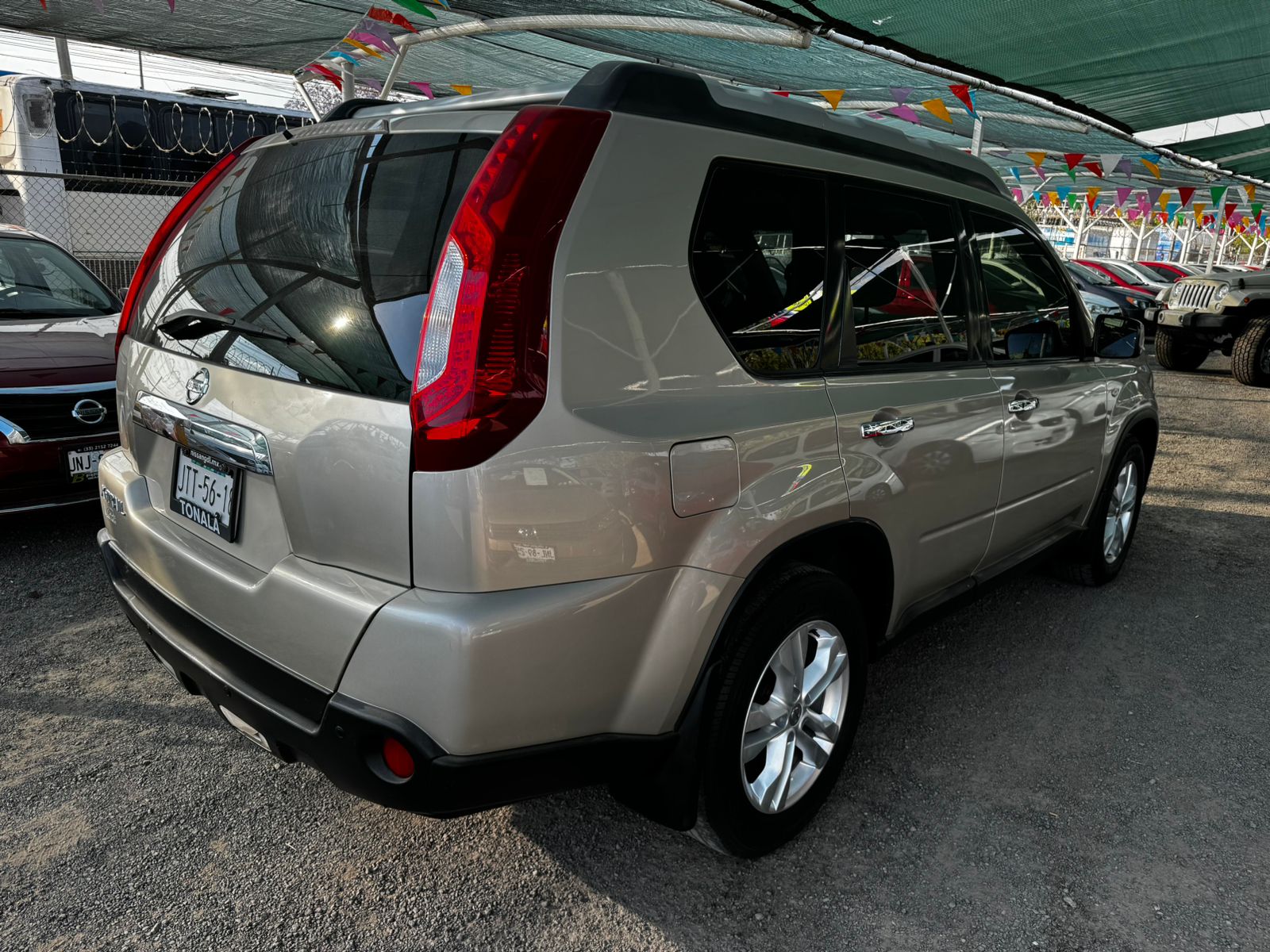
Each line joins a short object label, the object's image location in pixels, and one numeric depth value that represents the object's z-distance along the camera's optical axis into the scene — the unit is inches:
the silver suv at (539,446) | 68.2
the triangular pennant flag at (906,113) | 412.4
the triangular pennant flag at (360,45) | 384.0
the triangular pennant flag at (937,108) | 350.6
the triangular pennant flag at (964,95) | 339.6
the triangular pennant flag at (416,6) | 252.7
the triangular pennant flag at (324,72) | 493.4
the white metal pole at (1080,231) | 1369.3
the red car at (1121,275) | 744.3
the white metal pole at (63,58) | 445.1
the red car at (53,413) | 158.7
